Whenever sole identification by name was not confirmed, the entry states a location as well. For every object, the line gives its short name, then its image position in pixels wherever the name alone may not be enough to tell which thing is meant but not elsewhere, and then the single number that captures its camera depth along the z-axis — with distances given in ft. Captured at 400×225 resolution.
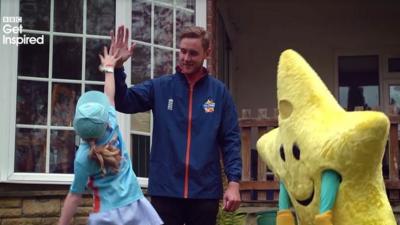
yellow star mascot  9.56
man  12.25
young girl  11.27
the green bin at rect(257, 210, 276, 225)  21.10
